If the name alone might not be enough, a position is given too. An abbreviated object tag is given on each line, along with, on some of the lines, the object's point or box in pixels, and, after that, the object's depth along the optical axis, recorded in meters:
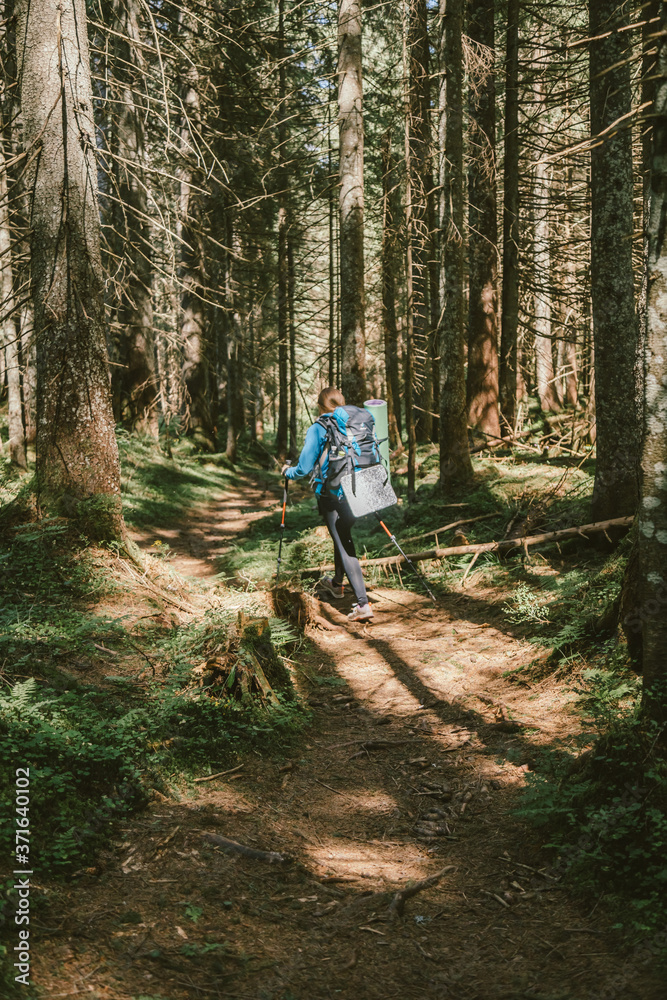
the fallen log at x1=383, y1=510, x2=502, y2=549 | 9.98
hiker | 7.86
